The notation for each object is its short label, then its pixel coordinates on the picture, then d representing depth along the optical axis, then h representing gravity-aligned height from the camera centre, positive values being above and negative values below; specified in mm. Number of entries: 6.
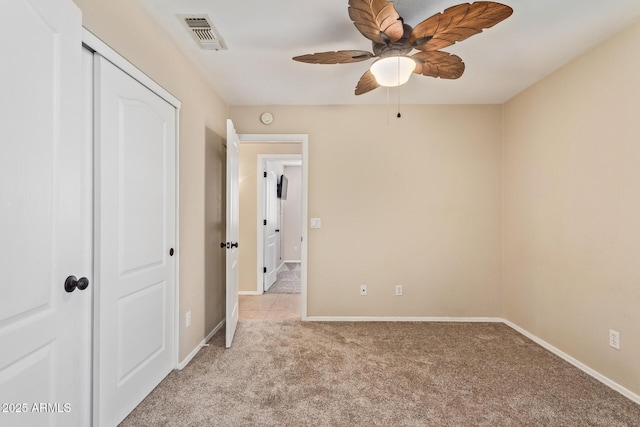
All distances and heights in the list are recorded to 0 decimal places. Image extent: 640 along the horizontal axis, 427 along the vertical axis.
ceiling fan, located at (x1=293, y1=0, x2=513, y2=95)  1333 +949
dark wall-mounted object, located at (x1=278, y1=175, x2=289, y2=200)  5523 +436
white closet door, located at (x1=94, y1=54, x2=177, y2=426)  1479 -208
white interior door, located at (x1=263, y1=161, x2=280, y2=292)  4516 -299
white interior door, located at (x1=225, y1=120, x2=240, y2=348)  2621 -224
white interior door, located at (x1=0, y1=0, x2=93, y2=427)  932 -29
